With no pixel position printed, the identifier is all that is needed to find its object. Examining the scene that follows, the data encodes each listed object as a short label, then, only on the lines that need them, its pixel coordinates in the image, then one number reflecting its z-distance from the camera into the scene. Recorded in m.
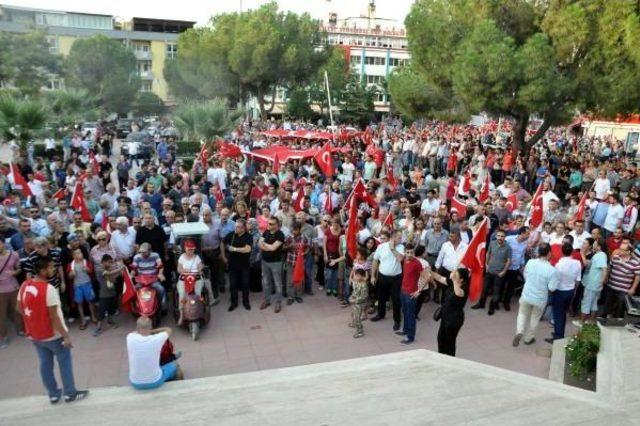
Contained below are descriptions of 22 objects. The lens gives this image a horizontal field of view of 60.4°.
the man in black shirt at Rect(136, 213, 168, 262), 8.80
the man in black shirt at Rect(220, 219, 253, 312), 8.91
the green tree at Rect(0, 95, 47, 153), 19.64
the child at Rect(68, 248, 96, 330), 7.93
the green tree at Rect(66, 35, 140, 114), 54.94
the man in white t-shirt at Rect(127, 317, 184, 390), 5.69
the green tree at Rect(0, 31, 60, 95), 33.78
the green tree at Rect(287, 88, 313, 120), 57.56
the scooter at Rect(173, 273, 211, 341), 7.88
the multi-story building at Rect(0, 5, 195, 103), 65.12
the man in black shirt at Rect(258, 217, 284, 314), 8.86
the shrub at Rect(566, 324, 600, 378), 6.75
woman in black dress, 6.42
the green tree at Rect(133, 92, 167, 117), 60.31
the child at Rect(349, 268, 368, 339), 7.97
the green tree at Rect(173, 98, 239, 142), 23.91
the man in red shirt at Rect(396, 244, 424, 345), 7.71
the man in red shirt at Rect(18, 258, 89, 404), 5.26
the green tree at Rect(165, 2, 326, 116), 40.31
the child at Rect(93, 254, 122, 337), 7.95
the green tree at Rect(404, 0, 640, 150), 16.17
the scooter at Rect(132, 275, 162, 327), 7.94
